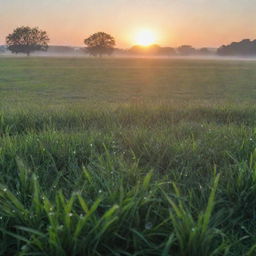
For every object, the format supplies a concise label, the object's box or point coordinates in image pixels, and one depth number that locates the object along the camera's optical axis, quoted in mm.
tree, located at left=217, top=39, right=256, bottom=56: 170875
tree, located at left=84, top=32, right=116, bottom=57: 114312
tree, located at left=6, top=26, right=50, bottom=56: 102012
